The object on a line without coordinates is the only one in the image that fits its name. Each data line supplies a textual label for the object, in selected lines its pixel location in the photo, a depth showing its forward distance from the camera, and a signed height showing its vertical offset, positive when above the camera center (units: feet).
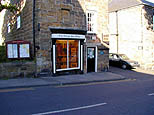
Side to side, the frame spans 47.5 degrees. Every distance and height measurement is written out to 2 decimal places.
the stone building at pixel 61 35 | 40.29 +4.81
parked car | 63.16 -2.83
